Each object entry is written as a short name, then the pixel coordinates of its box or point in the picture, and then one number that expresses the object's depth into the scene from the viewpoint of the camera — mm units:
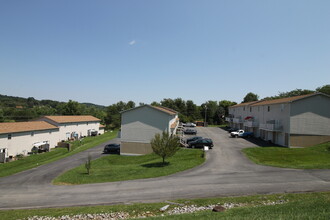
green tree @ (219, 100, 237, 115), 93156
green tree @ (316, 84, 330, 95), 70219
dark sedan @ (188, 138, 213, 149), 33906
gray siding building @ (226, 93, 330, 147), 33719
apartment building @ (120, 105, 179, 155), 34938
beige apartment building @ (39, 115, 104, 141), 52094
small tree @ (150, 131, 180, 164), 26281
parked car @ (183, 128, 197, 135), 52400
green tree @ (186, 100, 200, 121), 95312
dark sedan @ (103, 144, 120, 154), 37562
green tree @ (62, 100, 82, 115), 87312
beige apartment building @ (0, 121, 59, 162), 36094
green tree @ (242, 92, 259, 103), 99375
